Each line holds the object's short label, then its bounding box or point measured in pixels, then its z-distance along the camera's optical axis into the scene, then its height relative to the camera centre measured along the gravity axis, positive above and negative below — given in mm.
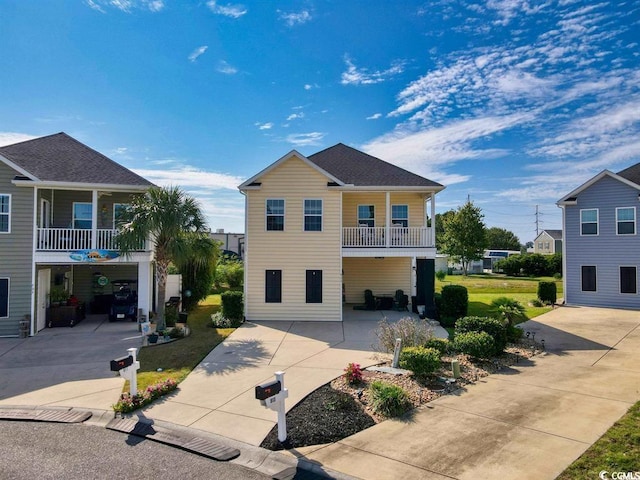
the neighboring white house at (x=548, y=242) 54791 +1742
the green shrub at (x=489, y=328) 11133 -2292
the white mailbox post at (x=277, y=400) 6168 -2462
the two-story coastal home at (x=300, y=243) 17359 +402
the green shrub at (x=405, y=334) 10867 -2391
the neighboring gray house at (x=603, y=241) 20203 +685
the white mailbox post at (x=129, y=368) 7508 -2395
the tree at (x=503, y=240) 85625 +2963
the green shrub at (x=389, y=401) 7379 -2963
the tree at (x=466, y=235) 43562 +2102
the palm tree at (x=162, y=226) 14086 +933
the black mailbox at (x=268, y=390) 6059 -2262
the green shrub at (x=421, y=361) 8969 -2596
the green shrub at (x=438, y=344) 10607 -2602
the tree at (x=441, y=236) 48356 +2229
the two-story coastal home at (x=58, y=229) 14570 +871
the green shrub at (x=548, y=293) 21297 -2257
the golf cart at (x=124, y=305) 16422 -2406
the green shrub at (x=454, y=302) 16938 -2225
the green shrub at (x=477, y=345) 10438 -2574
